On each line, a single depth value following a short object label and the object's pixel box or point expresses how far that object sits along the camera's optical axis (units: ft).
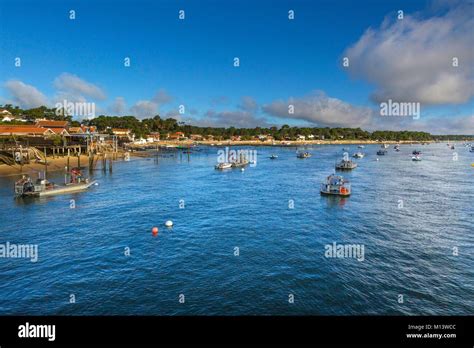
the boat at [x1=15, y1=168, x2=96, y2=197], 168.04
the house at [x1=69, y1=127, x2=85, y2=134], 465.26
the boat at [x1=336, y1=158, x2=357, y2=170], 330.13
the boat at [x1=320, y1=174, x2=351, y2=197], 187.52
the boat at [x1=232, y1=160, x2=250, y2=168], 358.64
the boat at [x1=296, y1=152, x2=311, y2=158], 511.61
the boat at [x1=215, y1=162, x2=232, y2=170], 335.67
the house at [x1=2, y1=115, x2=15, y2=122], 520.55
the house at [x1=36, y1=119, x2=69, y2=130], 407.48
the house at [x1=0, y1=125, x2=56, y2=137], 325.97
